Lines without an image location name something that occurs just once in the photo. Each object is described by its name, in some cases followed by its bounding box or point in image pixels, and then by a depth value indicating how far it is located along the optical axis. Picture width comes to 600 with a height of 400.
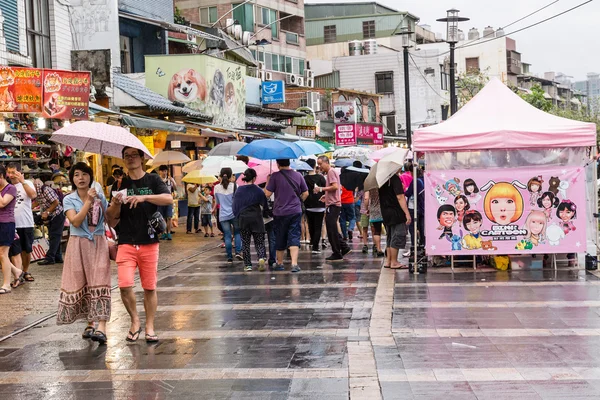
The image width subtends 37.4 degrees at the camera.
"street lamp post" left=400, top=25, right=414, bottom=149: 28.20
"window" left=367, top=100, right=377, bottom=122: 54.83
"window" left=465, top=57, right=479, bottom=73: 72.06
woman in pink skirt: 8.63
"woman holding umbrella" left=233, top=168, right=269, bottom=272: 14.32
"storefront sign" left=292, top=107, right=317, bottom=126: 43.48
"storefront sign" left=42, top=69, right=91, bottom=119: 14.72
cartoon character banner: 13.34
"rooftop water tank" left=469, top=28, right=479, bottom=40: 77.44
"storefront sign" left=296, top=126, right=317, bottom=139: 44.00
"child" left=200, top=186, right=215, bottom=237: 22.53
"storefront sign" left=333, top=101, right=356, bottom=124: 47.56
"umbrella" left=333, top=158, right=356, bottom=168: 22.59
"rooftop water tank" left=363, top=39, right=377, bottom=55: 58.28
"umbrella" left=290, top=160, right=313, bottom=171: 19.52
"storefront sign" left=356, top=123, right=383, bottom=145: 48.22
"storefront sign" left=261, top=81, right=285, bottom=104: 35.88
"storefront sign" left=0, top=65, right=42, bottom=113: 14.16
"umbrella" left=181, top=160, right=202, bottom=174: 21.44
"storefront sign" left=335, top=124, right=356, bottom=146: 35.88
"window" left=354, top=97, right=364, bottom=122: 52.50
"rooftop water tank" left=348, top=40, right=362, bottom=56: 58.51
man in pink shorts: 8.61
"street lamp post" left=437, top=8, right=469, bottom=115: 23.60
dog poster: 27.44
